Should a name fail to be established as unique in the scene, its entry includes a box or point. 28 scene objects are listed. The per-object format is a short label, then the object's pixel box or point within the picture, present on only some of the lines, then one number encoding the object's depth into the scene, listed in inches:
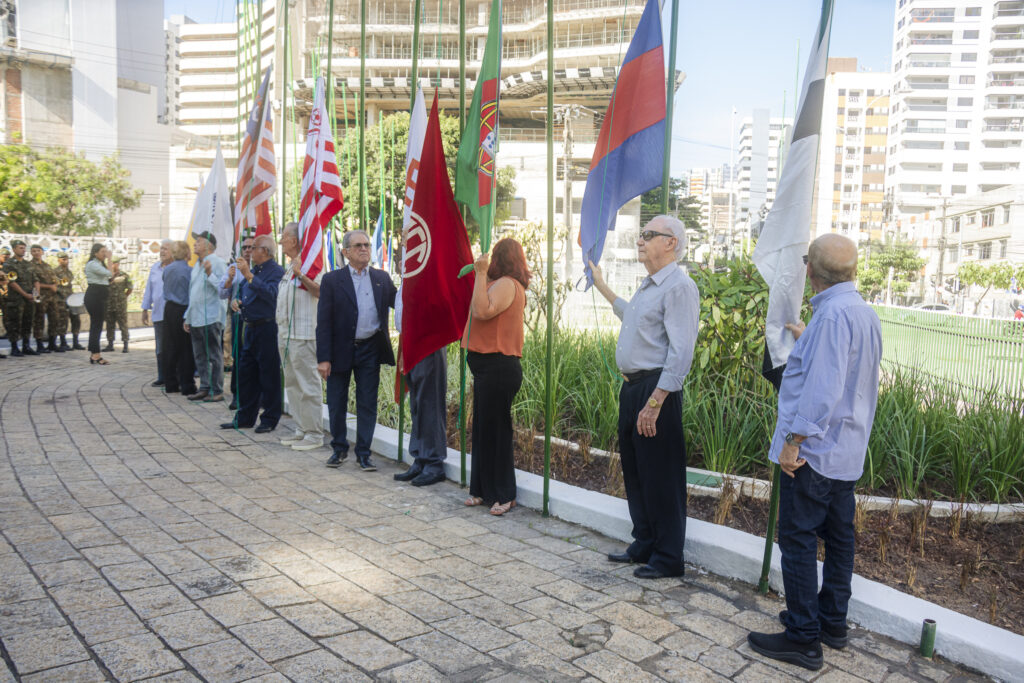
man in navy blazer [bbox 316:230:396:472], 274.1
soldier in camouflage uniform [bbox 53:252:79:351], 633.6
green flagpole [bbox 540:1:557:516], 210.2
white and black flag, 156.5
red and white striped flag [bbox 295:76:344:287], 310.3
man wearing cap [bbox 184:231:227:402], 396.5
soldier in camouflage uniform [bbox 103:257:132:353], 600.7
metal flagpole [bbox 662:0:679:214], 190.7
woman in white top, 554.3
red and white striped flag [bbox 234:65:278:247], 375.6
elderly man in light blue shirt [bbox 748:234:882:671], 134.8
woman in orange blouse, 221.9
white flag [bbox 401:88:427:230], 270.5
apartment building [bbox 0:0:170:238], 2240.4
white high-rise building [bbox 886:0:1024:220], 4404.5
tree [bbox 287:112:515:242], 1617.9
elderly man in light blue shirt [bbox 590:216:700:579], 171.3
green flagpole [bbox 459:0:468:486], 228.9
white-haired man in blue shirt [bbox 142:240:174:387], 453.1
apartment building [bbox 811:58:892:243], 4596.5
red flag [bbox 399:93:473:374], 236.2
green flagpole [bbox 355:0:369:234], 299.6
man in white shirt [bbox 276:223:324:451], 308.0
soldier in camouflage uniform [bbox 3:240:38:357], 577.0
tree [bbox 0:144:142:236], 1573.6
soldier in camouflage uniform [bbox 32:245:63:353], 609.6
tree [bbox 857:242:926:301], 3026.6
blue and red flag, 192.1
